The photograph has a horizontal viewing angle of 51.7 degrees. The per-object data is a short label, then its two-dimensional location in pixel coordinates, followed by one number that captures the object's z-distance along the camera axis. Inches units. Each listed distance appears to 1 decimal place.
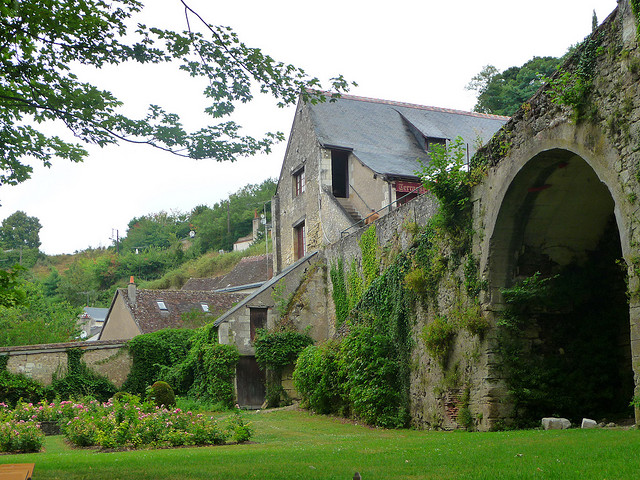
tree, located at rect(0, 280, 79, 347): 1172.5
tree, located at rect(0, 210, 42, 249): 2896.2
